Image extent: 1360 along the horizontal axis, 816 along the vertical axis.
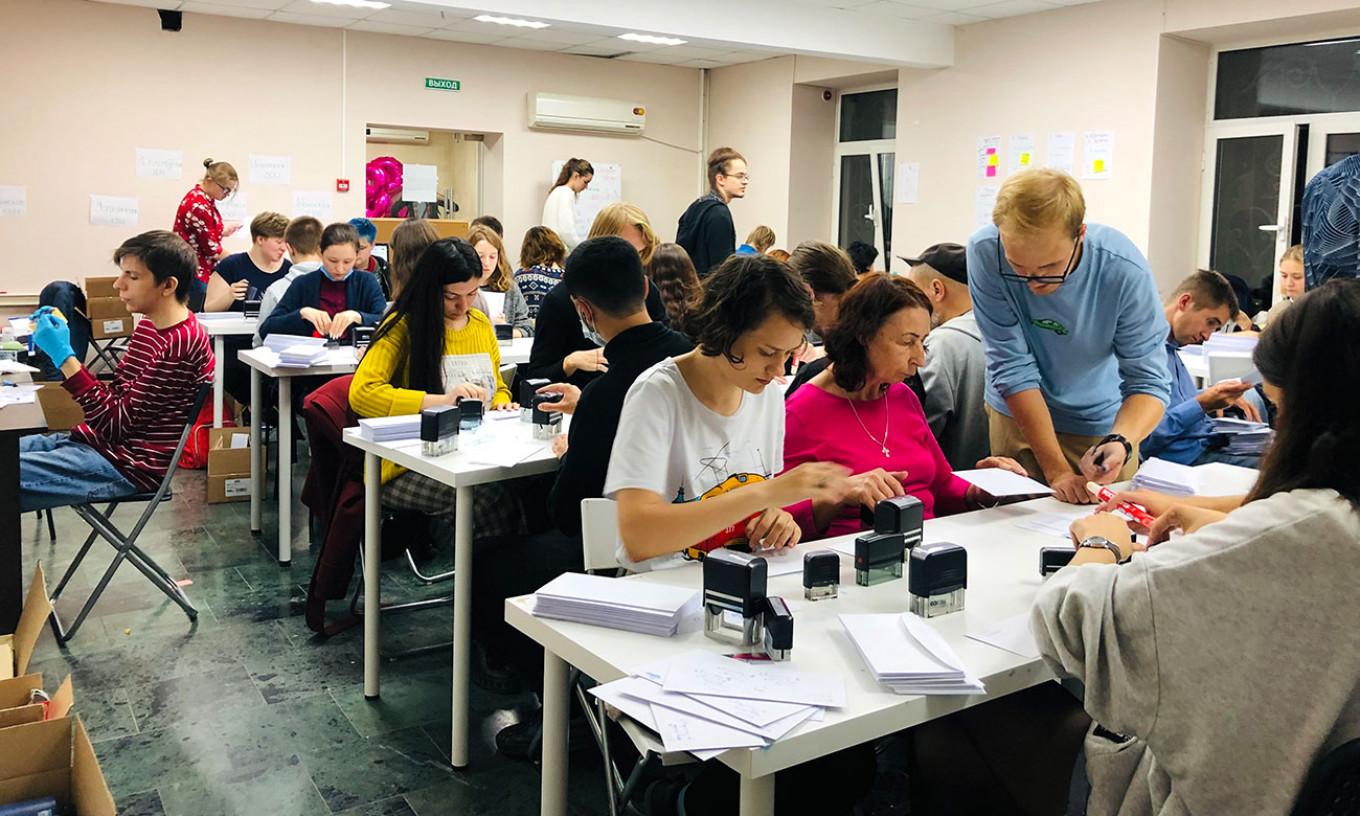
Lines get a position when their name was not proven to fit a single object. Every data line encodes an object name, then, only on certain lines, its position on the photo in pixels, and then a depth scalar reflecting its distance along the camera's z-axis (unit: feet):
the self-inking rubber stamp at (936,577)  5.79
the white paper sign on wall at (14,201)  26.14
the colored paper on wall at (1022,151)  25.93
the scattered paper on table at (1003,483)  7.93
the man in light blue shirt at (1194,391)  11.51
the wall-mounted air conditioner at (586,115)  32.12
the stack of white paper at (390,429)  9.89
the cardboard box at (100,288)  26.03
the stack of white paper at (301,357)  14.26
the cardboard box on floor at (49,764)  6.12
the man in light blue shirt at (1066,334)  8.02
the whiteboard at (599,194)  33.55
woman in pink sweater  7.97
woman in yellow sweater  11.10
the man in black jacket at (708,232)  21.59
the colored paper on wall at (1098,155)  24.22
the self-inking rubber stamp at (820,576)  6.05
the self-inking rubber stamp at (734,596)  5.27
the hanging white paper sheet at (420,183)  32.48
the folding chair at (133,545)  11.69
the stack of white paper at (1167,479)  8.28
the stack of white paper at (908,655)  4.90
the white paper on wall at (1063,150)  24.97
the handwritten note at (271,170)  28.68
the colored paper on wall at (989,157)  26.68
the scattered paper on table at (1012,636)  5.42
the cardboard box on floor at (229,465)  17.20
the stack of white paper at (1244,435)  11.34
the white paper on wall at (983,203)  26.86
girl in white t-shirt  6.43
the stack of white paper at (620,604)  5.46
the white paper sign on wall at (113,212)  27.09
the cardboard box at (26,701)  6.43
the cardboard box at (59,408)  10.61
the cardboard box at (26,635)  7.86
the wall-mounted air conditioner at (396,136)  33.68
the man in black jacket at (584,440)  7.93
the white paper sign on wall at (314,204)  29.32
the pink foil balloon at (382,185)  31.81
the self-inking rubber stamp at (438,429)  9.13
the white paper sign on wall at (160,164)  27.43
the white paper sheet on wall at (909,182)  29.09
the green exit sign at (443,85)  30.81
